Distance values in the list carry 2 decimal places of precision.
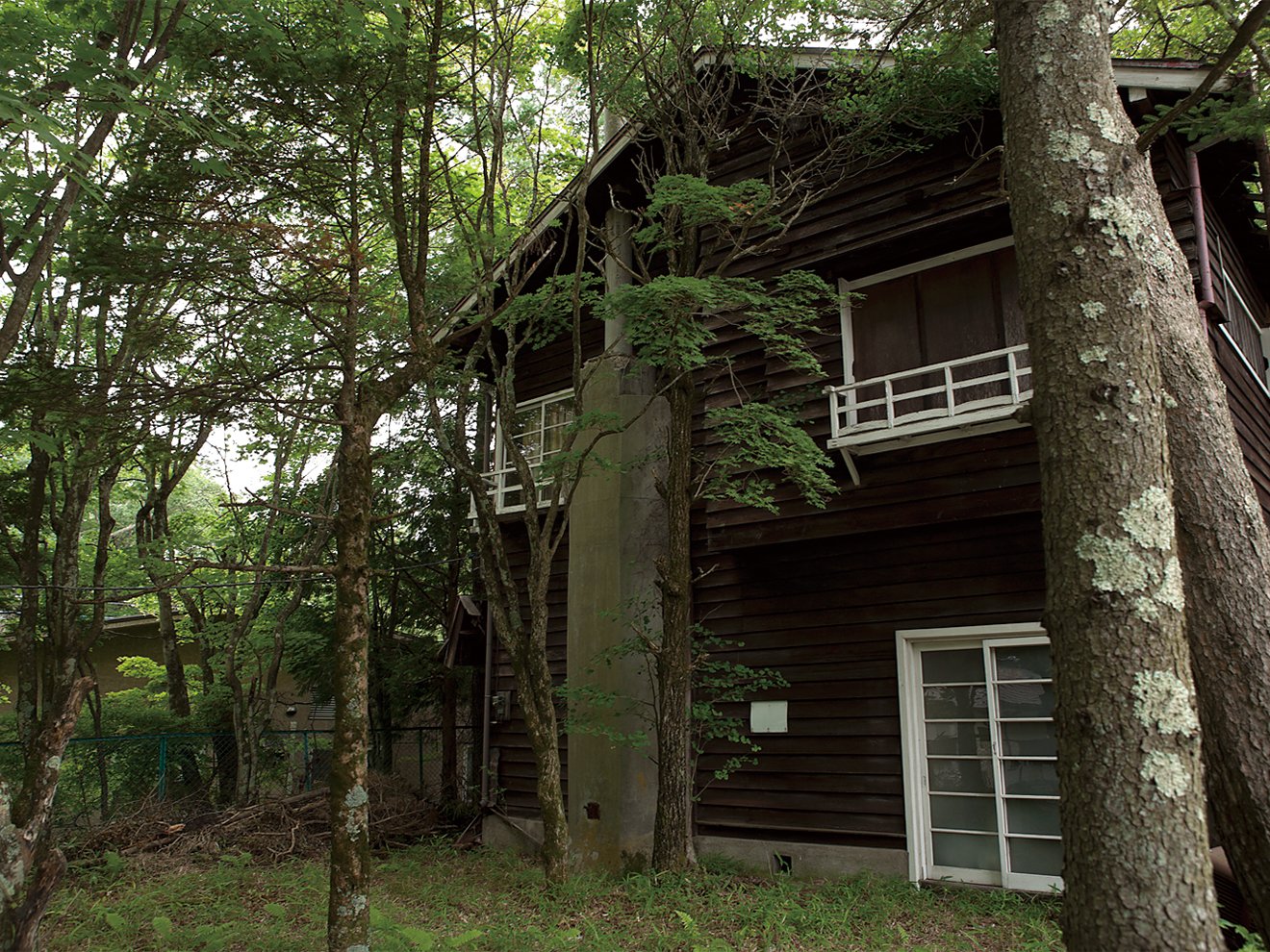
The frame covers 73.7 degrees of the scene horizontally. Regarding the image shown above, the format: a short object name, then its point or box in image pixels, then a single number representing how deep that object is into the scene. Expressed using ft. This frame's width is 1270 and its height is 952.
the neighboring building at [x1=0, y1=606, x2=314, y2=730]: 77.97
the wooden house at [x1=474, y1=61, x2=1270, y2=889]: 25.58
